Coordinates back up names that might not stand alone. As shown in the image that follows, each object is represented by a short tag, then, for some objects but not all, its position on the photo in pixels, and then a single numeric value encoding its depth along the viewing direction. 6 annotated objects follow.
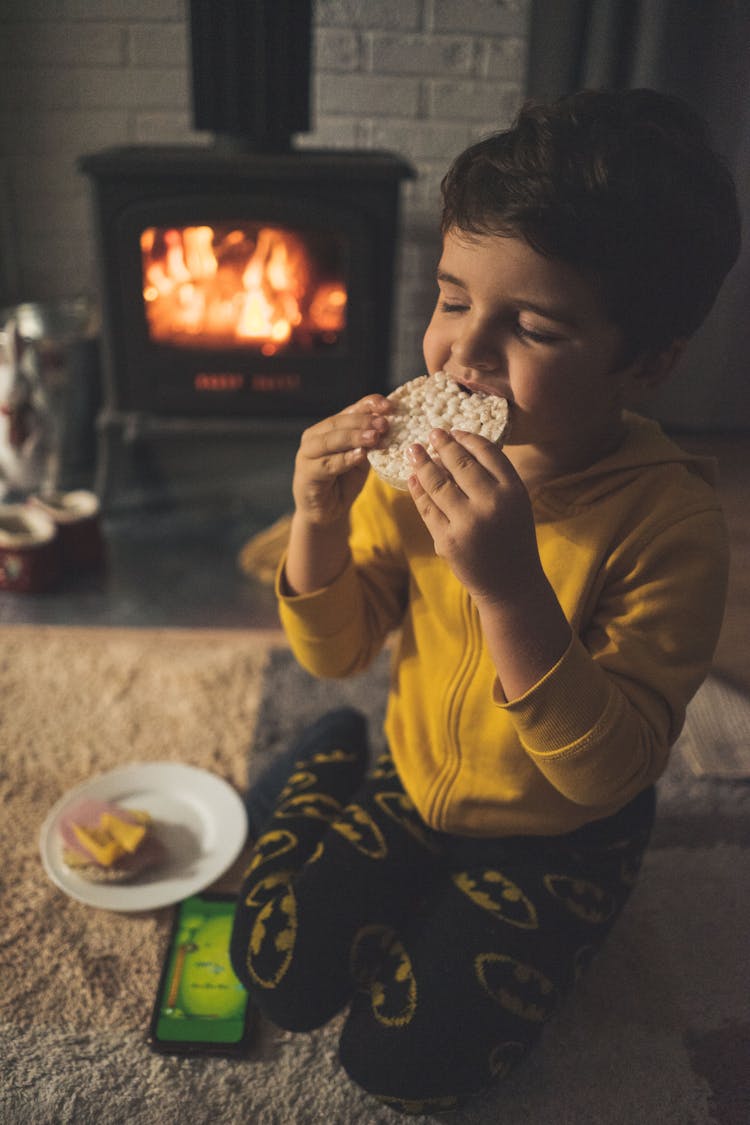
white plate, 1.05
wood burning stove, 1.65
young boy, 0.70
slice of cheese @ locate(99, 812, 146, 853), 1.07
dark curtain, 0.93
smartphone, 0.92
